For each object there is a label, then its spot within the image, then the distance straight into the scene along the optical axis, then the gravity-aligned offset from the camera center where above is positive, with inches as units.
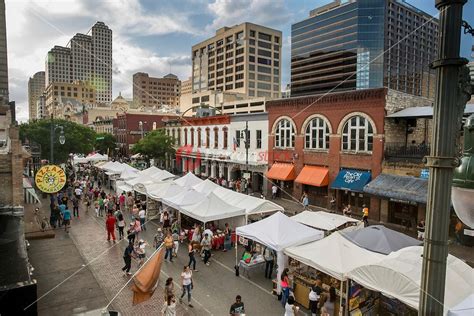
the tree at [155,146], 1743.4 -56.7
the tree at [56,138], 1466.5 -21.6
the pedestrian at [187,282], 457.1 -194.1
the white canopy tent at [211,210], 663.1 -146.8
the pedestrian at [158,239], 668.1 -200.2
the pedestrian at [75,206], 941.8 -196.8
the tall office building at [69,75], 7440.9 +1309.8
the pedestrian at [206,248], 601.9 -195.8
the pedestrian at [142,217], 804.9 -193.2
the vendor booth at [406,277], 328.8 -139.0
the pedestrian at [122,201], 1029.3 -198.8
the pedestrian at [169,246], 604.1 -193.7
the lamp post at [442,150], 102.2 -3.1
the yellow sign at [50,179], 752.3 -99.5
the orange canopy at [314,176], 1064.2 -122.5
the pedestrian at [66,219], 798.5 -196.7
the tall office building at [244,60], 4562.0 +1047.1
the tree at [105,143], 2662.9 -70.9
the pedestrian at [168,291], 398.3 -179.1
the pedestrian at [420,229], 717.5 -191.5
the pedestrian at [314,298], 426.6 -197.5
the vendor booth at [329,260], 414.9 -152.4
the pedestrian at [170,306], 396.2 -195.3
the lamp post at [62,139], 1219.1 -20.5
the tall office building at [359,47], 4333.2 +1216.4
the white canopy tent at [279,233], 493.0 -146.3
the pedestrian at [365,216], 872.5 -197.1
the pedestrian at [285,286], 448.8 -192.7
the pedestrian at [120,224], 725.9 -188.2
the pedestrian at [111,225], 716.0 -187.9
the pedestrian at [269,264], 557.9 -205.2
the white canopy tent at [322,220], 644.7 -157.6
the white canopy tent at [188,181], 1002.7 -133.7
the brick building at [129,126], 2714.1 +66.8
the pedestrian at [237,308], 386.0 -192.1
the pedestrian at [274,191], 1223.9 -191.1
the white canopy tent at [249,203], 711.1 -142.3
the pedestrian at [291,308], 380.8 -187.6
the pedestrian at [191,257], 568.7 -198.7
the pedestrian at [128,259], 550.8 -198.0
